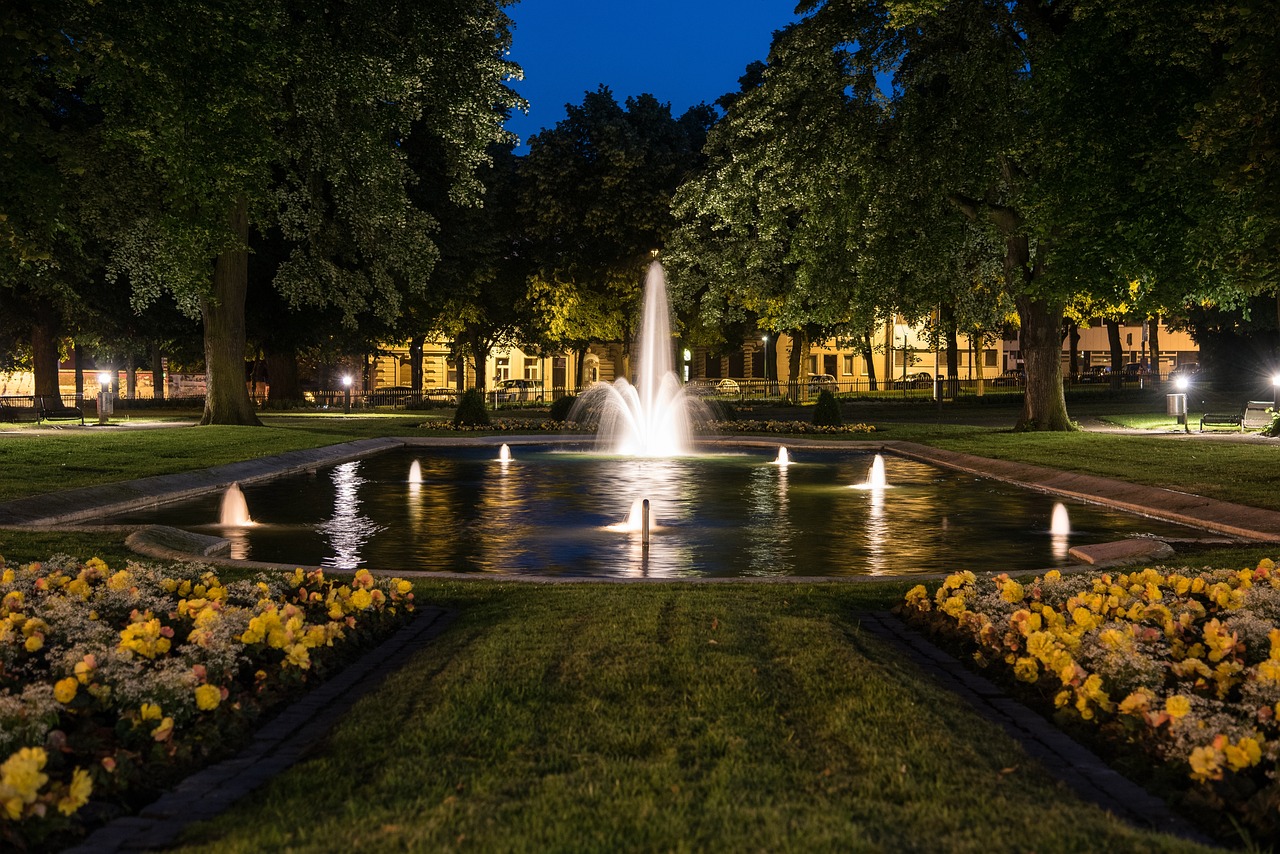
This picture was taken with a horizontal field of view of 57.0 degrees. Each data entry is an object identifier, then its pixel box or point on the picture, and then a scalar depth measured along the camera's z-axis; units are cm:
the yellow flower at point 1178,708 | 548
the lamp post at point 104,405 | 3888
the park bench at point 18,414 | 4003
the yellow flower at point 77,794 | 459
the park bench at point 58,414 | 3753
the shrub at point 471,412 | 4069
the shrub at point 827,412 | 3869
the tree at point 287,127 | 1934
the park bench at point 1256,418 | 3156
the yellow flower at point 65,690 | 561
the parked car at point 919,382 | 7288
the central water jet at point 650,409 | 3388
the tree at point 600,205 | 5347
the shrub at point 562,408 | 4203
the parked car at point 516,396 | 6124
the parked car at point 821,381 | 6220
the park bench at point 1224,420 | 3424
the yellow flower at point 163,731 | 539
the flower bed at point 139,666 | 508
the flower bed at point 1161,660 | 504
